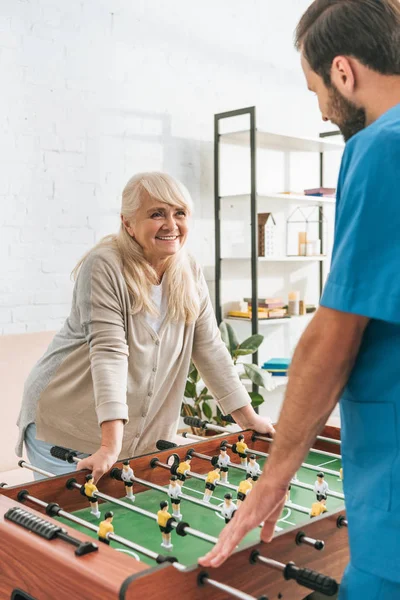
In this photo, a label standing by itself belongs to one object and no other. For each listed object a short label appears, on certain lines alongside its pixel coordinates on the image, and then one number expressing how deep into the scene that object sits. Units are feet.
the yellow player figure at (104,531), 4.46
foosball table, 3.72
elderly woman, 6.91
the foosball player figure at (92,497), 5.29
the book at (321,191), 17.07
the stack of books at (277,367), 15.89
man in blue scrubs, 3.28
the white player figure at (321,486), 5.57
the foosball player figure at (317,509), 4.94
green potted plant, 13.61
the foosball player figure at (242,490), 5.35
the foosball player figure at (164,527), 4.58
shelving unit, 14.96
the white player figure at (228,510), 4.94
